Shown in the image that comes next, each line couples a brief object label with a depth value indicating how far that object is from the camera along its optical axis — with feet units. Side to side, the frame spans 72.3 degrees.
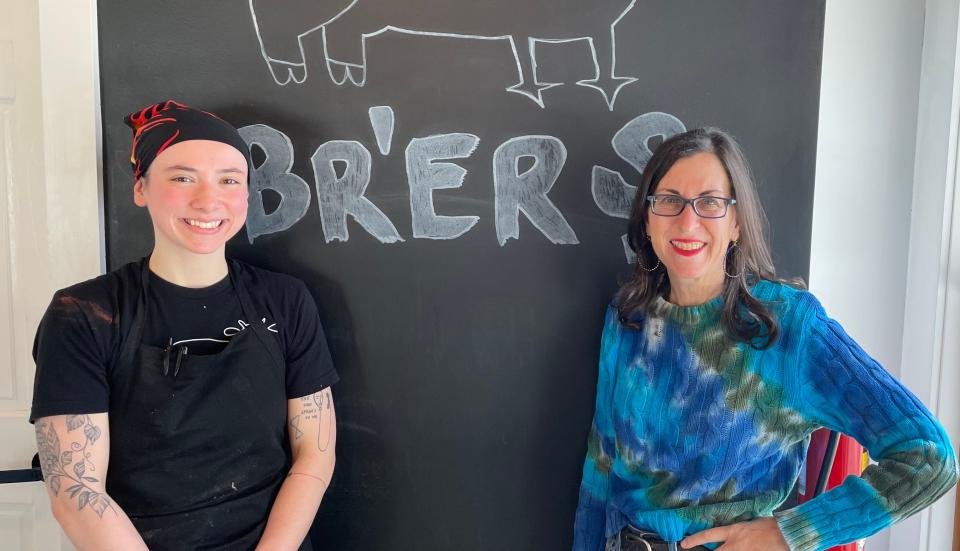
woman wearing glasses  3.94
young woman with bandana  4.08
